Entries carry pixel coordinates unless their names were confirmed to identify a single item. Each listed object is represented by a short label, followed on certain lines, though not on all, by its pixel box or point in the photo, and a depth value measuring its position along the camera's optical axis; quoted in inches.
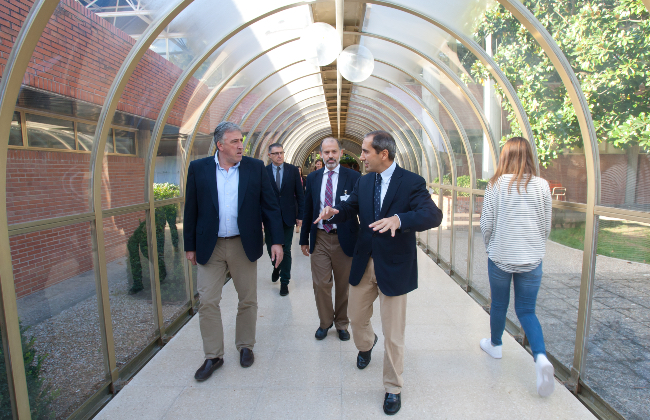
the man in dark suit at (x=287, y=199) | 222.7
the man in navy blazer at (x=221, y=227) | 133.4
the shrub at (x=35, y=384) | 97.0
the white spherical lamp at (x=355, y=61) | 235.9
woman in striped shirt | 127.0
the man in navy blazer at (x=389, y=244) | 112.2
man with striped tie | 154.0
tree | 102.5
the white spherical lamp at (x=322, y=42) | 195.5
